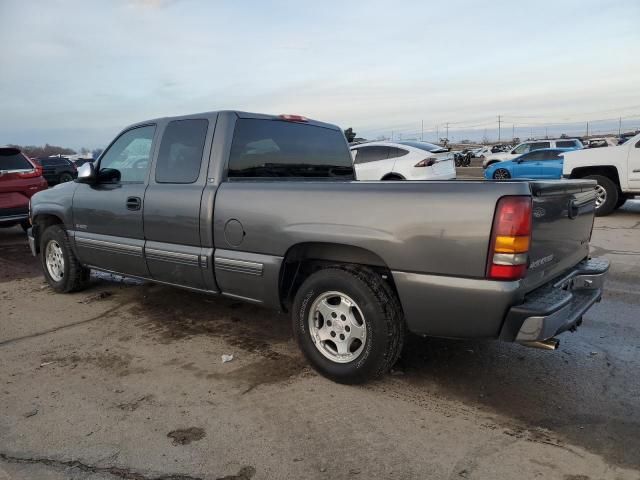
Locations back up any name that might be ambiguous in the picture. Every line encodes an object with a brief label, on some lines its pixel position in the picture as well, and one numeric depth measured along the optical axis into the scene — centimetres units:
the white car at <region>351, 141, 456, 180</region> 1234
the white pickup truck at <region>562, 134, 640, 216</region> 1028
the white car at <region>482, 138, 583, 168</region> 2489
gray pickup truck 280
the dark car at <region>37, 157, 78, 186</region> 2323
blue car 1804
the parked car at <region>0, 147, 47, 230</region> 895
